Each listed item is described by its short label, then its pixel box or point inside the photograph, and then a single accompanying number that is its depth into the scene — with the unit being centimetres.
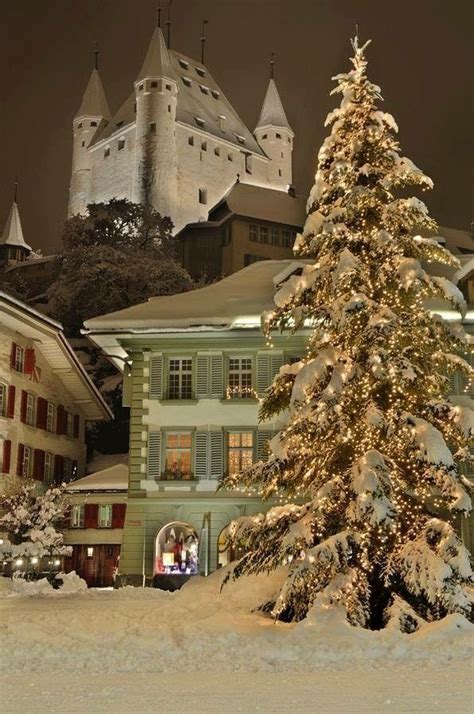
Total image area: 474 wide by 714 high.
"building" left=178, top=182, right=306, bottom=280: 8344
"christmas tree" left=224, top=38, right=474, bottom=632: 1427
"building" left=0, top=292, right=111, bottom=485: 3650
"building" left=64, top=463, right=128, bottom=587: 3853
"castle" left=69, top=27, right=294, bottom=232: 10400
